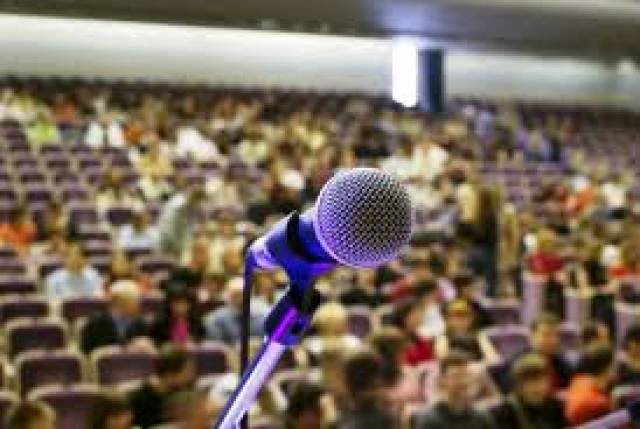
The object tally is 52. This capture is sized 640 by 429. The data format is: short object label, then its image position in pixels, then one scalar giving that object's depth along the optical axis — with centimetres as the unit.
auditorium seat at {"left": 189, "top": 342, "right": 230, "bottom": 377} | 613
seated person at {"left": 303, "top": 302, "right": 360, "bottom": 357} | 636
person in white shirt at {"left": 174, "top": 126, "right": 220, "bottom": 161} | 1432
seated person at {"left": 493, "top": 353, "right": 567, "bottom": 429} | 514
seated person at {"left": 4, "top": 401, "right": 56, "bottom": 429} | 405
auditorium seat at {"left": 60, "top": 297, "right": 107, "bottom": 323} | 728
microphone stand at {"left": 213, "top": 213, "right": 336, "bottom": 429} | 154
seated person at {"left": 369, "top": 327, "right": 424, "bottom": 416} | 498
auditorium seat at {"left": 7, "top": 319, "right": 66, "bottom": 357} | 644
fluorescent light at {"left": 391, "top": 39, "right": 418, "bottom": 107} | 1950
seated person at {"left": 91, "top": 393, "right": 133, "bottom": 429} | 436
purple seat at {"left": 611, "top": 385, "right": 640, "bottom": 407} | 547
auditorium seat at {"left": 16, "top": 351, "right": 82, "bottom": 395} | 580
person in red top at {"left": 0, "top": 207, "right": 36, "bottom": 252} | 949
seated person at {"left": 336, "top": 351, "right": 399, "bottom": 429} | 464
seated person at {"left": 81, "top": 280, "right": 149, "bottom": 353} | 650
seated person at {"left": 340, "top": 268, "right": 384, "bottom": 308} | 792
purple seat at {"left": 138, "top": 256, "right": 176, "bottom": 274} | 874
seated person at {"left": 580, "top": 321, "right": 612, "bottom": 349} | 609
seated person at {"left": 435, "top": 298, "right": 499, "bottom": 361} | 655
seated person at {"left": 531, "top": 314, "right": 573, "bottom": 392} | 600
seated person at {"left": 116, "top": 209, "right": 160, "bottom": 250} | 963
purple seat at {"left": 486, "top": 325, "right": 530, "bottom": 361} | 703
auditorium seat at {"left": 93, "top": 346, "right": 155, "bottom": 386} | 598
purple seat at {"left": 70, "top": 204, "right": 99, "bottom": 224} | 1067
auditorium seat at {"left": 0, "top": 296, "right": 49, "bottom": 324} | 702
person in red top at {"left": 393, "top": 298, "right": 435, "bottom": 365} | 654
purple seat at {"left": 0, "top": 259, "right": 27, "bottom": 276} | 829
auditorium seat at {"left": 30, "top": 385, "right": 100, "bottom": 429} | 530
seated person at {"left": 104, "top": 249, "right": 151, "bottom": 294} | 782
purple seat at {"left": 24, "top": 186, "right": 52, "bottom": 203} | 1135
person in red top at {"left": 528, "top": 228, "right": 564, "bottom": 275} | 936
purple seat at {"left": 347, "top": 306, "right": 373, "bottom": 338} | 722
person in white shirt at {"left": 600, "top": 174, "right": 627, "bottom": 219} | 1233
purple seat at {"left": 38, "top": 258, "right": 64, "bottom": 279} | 830
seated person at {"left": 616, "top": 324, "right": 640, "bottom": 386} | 590
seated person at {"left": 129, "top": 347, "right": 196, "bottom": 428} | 504
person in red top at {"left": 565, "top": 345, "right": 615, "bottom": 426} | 537
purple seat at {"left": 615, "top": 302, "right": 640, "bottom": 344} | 781
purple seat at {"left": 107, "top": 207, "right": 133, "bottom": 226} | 1083
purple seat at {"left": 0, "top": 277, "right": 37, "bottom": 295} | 762
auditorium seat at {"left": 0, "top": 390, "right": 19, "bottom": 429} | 491
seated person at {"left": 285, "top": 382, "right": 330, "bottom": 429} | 443
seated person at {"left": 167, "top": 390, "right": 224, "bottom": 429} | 414
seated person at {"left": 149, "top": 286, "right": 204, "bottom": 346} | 675
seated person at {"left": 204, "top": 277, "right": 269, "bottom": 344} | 681
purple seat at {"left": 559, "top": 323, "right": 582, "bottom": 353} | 713
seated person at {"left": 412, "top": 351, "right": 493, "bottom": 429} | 480
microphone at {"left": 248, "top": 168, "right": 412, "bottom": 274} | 148
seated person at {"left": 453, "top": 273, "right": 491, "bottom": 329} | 752
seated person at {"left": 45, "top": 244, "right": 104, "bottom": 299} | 784
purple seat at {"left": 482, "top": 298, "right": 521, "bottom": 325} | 793
